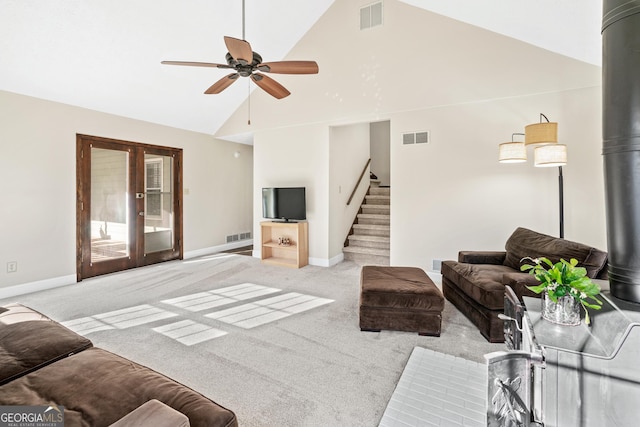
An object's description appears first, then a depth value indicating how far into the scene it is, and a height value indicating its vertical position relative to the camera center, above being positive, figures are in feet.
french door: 14.88 +0.69
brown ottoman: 8.71 -2.89
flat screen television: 17.54 +0.70
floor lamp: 9.64 +2.33
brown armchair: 7.92 -2.04
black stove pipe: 5.36 +1.39
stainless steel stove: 4.23 -2.60
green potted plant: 5.19 -1.52
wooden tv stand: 17.46 -1.90
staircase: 18.81 -1.49
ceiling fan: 8.15 +4.92
